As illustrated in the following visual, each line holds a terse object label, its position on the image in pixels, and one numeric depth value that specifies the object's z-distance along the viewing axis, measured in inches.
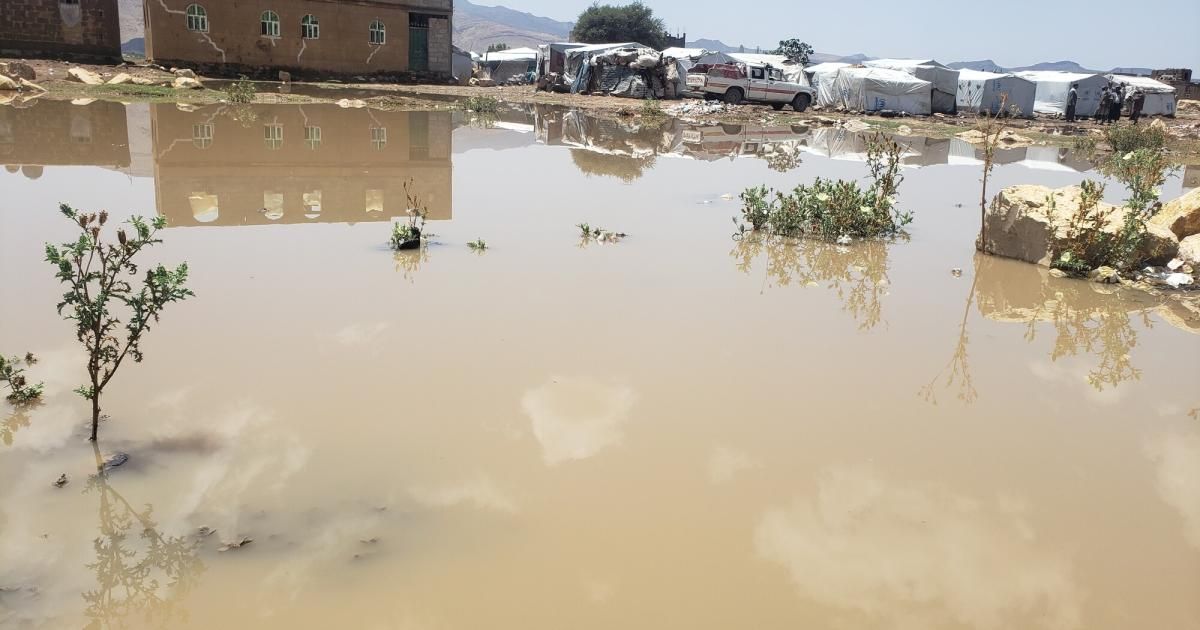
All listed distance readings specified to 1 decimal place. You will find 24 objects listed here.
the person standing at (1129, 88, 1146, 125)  1453.0
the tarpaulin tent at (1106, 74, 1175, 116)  1473.9
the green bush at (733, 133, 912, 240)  354.9
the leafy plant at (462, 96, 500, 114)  951.6
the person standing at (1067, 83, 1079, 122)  1396.3
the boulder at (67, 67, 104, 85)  880.9
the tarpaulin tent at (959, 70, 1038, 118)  1397.6
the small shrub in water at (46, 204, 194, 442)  146.8
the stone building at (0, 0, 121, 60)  1013.8
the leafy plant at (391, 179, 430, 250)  291.4
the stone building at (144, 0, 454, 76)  1094.4
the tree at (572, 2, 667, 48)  2952.8
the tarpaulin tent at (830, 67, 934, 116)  1294.3
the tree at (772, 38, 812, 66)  3788.6
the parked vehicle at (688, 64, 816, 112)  1268.5
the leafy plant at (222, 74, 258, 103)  832.9
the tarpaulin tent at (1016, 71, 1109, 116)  1406.3
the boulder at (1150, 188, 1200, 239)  347.3
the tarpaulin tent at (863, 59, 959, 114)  1344.7
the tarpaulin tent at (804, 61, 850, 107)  1379.2
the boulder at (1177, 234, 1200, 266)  308.7
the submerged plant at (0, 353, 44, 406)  158.1
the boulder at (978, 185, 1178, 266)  316.5
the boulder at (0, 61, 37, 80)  807.1
